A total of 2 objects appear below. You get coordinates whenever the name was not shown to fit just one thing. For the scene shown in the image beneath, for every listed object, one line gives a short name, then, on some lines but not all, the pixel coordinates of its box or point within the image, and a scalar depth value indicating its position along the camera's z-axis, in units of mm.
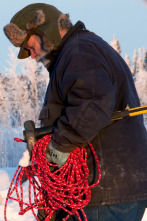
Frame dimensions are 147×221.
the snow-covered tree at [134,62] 63079
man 2102
